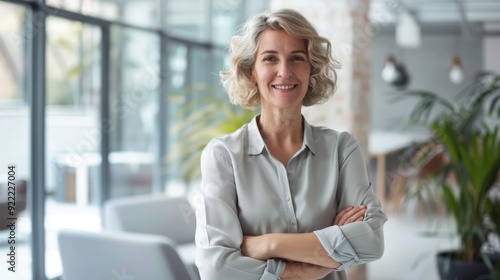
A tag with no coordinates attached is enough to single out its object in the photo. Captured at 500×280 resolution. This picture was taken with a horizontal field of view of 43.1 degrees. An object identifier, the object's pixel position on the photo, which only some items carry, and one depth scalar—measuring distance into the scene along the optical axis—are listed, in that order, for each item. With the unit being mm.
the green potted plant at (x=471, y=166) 3672
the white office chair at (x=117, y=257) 2508
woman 1477
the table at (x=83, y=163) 4211
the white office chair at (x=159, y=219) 3502
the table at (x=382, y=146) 7617
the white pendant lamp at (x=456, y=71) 9117
